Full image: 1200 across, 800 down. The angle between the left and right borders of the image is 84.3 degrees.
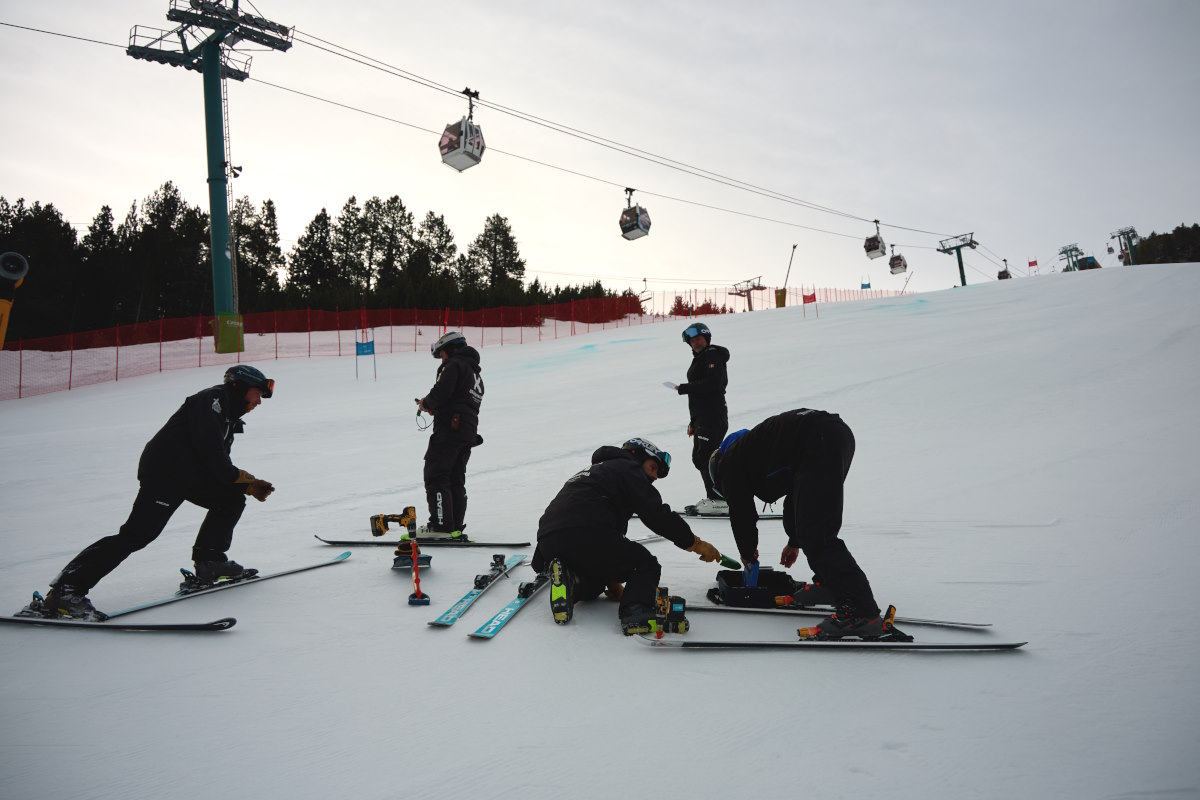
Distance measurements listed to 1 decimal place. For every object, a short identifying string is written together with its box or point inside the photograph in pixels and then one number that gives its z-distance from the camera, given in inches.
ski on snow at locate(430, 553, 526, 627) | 160.3
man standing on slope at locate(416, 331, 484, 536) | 253.1
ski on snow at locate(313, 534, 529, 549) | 246.5
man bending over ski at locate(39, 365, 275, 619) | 169.2
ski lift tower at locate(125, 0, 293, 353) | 1065.5
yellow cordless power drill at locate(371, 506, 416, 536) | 208.2
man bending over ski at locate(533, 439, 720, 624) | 158.7
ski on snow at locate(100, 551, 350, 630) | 175.0
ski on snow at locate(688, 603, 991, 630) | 162.2
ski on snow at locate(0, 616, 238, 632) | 154.8
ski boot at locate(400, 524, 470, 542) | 248.8
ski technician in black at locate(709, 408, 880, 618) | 143.0
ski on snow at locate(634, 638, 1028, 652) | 129.3
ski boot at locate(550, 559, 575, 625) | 157.8
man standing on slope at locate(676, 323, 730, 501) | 286.5
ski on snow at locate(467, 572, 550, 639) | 150.5
